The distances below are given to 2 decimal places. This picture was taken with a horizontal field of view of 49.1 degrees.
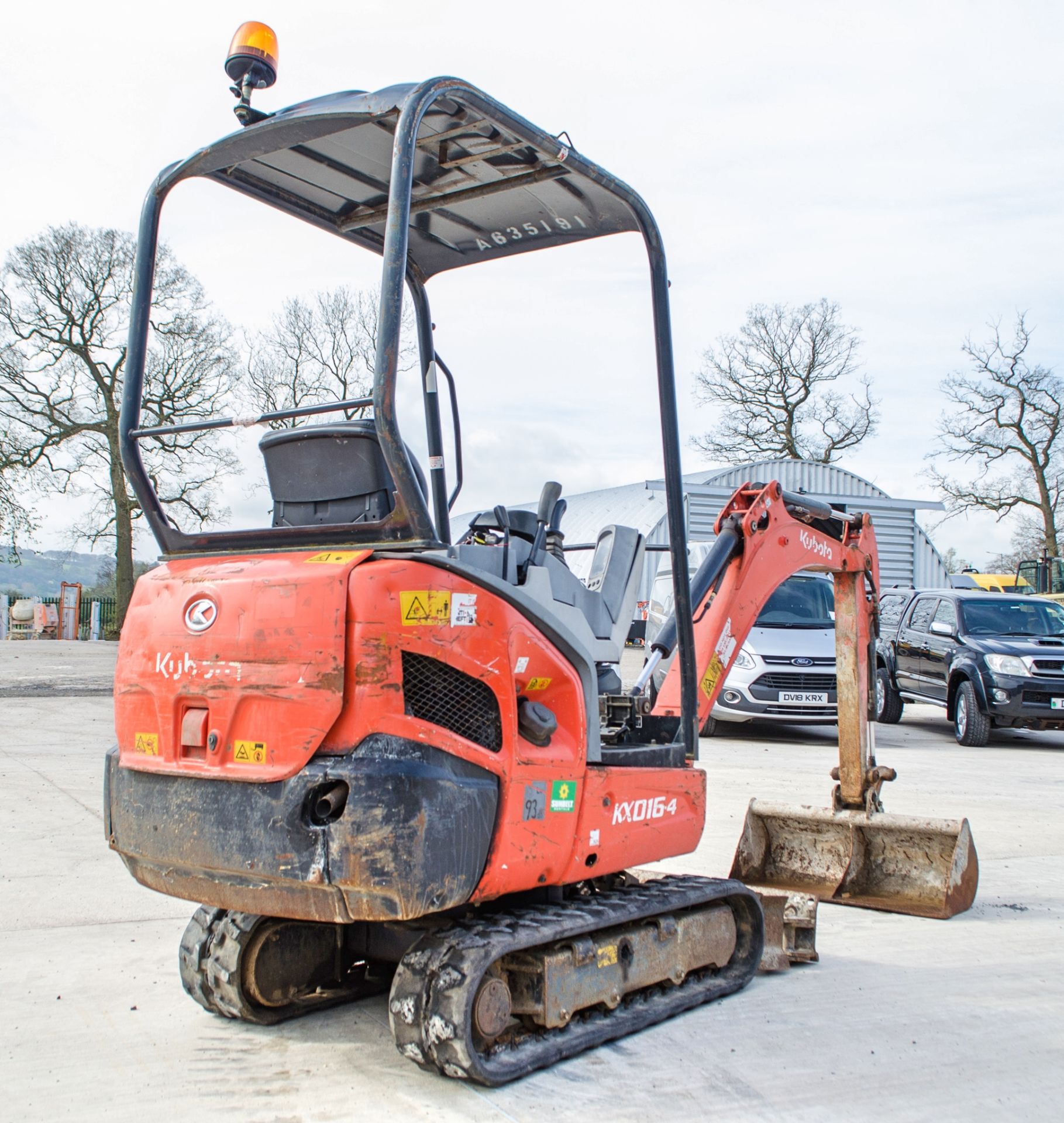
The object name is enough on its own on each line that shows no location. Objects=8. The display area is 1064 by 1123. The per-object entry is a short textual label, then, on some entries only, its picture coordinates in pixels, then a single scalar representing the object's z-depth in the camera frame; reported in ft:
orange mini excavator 10.77
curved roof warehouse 98.27
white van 42.65
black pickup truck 41.90
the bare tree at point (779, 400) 139.85
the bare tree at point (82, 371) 55.57
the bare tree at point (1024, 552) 135.13
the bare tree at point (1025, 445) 130.72
